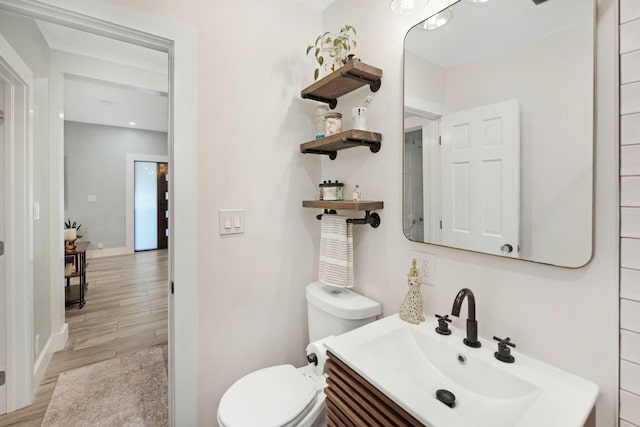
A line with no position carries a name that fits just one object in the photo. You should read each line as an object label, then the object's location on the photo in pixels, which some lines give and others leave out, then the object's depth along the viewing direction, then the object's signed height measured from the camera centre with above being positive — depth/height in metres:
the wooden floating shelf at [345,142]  1.24 +0.35
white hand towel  1.37 -0.22
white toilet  1.03 -0.77
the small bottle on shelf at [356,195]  1.38 +0.08
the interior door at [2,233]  1.59 -0.13
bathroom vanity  0.64 -0.48
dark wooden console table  3.08 -0.70
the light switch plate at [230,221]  1.35 -0.05
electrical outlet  1.12 -0.24
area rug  1.64 -1.26
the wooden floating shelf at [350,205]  1.26 +0.03
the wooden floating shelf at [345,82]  1.24 +0.65
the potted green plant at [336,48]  1.36 +0.88
